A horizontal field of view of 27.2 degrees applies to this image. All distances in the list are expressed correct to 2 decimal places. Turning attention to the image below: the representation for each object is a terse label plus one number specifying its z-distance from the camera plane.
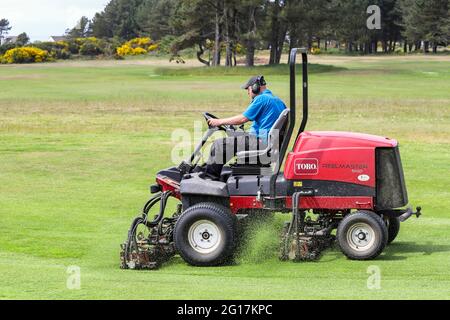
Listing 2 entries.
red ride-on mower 10.77
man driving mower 10.95
